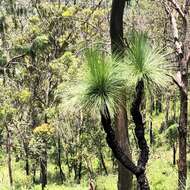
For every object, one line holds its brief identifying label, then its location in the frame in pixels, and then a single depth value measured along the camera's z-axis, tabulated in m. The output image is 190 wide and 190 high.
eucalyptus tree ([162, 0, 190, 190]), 8.16
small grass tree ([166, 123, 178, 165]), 23.10
